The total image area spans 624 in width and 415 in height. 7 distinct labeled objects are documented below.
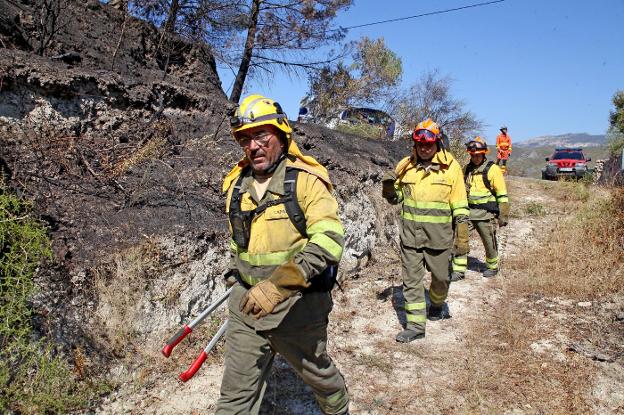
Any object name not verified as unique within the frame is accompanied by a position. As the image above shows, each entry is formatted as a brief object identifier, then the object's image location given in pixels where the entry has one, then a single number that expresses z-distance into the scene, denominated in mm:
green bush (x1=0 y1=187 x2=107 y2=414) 2895
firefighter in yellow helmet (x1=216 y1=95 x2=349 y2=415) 2473
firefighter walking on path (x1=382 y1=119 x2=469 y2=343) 4535
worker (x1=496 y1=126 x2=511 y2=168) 14410
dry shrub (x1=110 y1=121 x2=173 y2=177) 4762
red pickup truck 20505
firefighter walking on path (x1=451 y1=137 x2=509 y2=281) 6570
